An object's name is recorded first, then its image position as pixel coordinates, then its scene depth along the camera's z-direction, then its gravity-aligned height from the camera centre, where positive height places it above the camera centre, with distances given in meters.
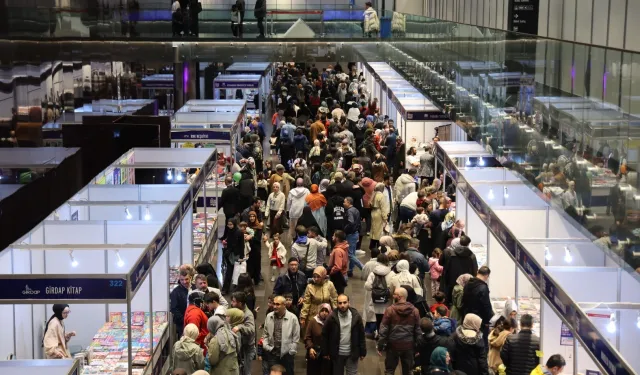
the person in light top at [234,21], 34.34 -0.28
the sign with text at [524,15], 23.28 +0.01
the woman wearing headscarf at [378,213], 18.03 -3.17
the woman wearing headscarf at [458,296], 12.68 -3.16
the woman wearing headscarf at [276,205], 18.62 -3.17
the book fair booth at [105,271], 9.63 -2.57
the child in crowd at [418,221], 16.58 -3.02
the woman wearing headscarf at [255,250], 16.41 -3.49
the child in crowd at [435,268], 15.08 -3.38
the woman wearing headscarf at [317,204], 17.16 -2.89
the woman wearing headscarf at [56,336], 11.21 -3.23
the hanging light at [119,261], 11.61 -2.56
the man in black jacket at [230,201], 18.20 -3.04
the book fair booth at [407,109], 23.97 -2.10
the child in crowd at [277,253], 15.24 -3.23
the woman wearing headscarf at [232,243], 15.60 -3.20
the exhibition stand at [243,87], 33.78 -2.25
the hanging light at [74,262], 12.01 -2.66
